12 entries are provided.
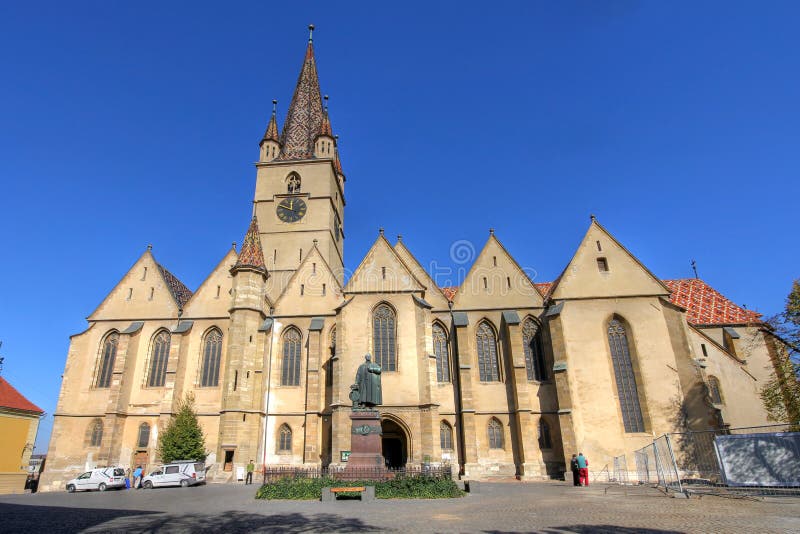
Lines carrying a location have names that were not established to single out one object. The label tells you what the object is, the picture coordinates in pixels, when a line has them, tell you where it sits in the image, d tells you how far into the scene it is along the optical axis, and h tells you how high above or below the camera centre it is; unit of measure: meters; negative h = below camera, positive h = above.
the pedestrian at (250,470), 23.89 -1.00
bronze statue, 18.31 +2.08
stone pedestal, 16.58 +0.19
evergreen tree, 24.27 +0.60
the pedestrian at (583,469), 20.07 -1.21
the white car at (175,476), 23.16 -1.09
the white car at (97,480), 22.66 -1.17
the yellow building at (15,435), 25.61 +1.25
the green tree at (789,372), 19.84 +2.45
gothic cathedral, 23.89 +4.24
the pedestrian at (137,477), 24.51 -1.16
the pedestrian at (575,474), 20.36 -1.42
